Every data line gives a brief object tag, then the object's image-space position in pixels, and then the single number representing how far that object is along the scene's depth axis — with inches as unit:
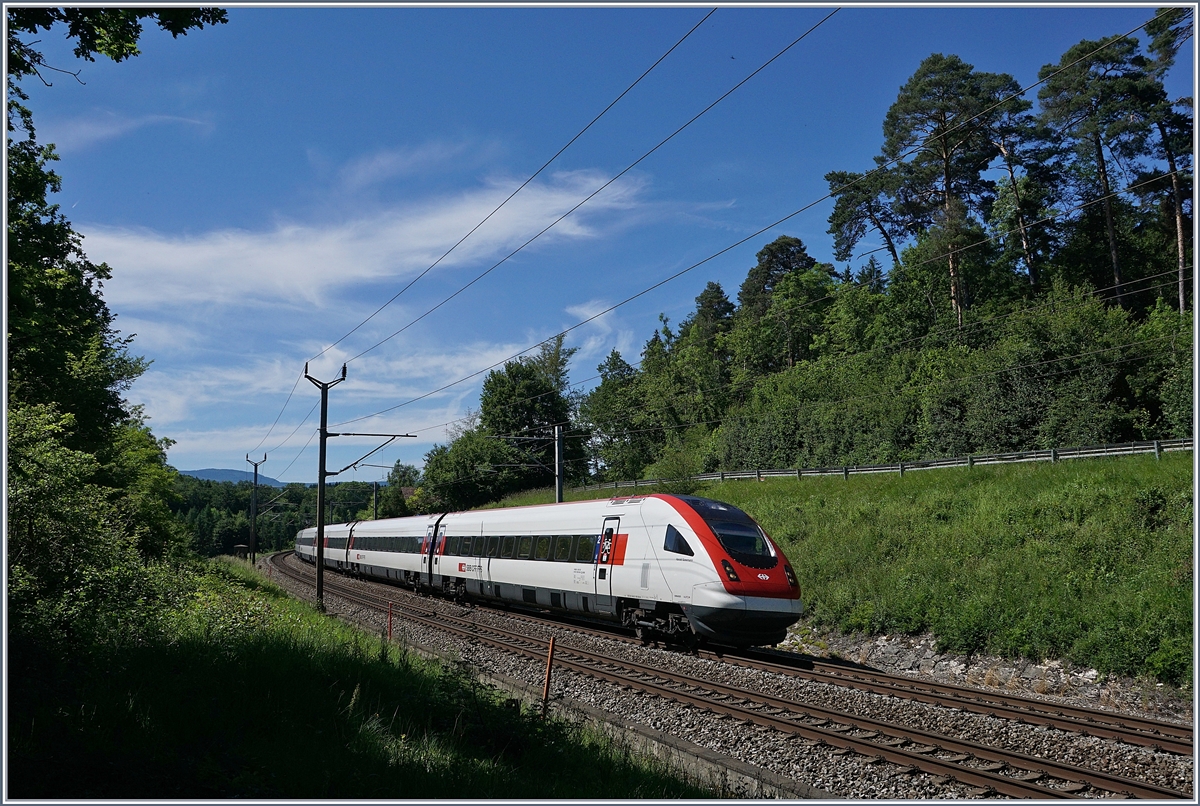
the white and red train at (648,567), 560.1
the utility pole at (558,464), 1211.9
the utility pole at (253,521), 2051.9
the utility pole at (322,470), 945.4
